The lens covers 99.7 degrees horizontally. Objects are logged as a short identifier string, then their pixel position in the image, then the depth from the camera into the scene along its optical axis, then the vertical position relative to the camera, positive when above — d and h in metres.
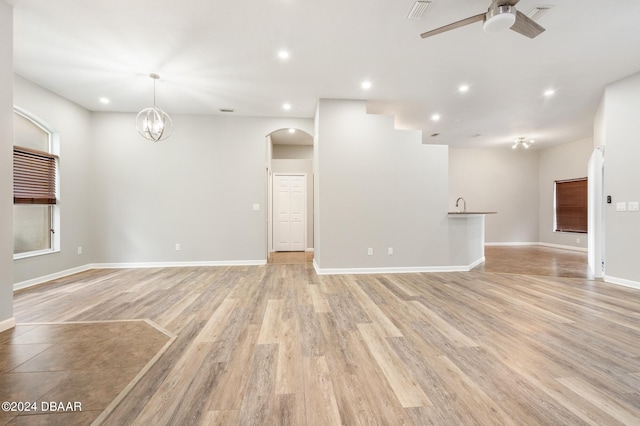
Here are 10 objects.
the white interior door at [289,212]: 7.69 +0.03
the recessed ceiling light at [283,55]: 3.35 +2.00
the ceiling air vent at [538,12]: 2.57 +1.95
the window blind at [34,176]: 4.03 +0.59
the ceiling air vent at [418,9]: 2.50 +1.95
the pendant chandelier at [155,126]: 3.96 +1.32
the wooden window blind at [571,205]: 7.39 +0.21
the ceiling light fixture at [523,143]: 7.17 +1.89
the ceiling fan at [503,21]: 2.15 +1.61
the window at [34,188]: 4.05 +0.41
